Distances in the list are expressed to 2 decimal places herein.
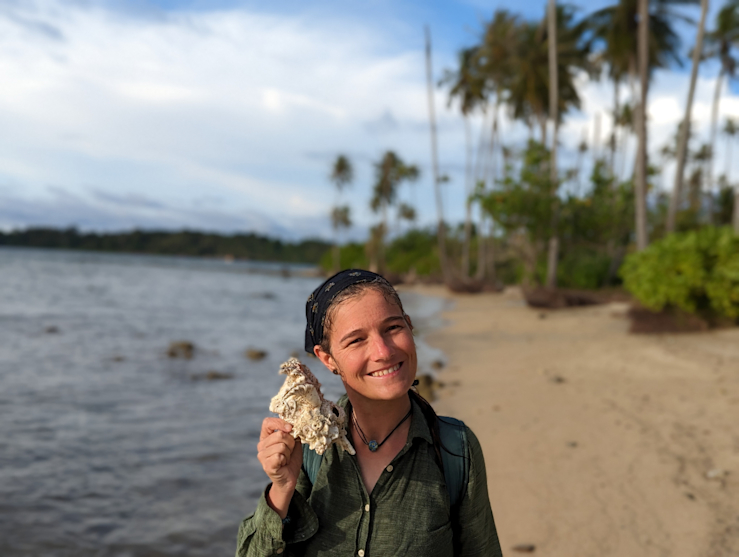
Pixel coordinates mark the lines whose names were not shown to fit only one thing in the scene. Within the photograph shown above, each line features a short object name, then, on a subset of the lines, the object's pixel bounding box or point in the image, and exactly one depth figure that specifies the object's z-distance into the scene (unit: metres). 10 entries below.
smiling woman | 1.51
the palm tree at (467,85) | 34.72
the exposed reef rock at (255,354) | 12.74
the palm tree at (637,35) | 18.75
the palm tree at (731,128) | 50.38
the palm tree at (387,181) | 54.59
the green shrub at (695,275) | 11.26
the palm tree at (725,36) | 31.42
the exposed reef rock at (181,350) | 12.83
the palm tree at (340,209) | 62.62
